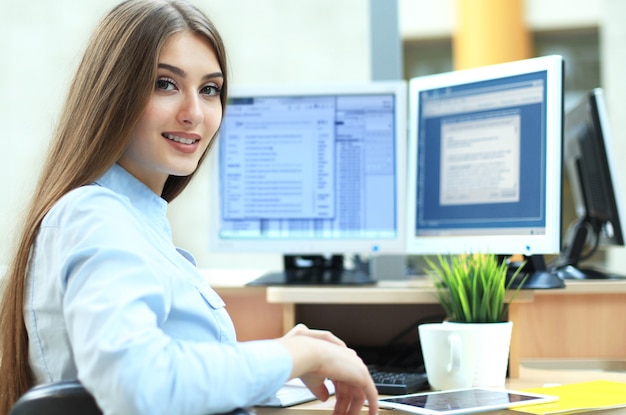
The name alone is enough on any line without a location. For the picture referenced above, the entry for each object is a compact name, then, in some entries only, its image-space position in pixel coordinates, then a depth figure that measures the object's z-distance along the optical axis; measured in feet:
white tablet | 3.45
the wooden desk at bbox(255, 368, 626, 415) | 3.66
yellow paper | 3.48
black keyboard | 4.13
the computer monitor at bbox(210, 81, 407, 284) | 5.70
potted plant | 4.18
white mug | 4.12
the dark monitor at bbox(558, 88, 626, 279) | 6.31
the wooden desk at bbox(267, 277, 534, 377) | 4.56
